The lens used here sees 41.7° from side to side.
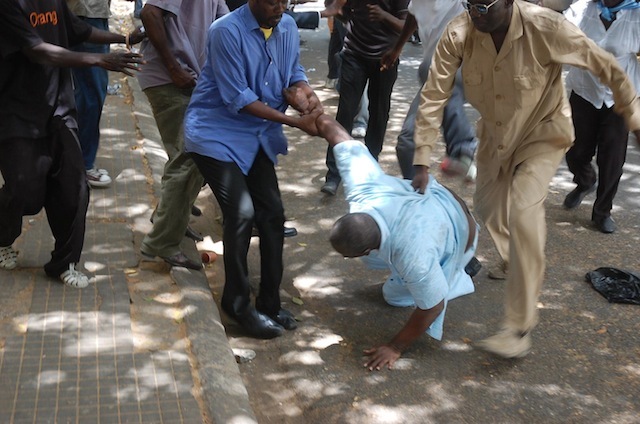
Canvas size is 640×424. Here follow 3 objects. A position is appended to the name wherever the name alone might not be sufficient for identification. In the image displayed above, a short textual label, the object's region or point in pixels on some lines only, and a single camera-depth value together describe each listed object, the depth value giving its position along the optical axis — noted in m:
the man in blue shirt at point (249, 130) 4.43
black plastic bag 5.21
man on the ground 4.15
